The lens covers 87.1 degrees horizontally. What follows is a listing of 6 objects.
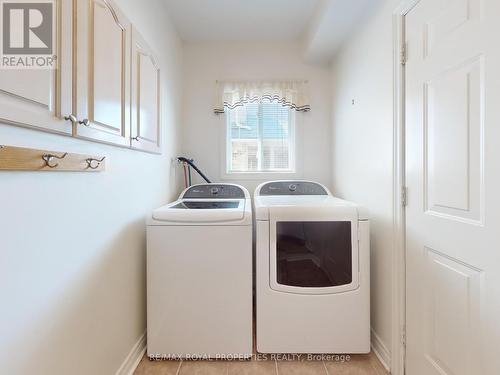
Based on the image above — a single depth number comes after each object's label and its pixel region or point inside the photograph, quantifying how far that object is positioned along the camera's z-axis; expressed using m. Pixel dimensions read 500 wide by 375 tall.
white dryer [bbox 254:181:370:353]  1.61
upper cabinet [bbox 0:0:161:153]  0.78
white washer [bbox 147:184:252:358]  1.58
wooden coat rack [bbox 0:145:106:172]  0.72
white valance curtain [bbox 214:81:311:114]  2.70
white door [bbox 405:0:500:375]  0.93
